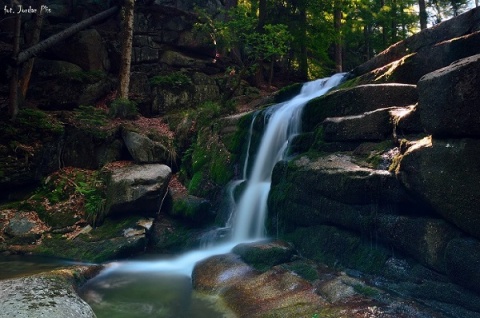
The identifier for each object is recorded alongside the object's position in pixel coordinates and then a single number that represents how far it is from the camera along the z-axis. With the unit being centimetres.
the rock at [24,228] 938
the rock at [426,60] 757
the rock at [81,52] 1614
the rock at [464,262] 445
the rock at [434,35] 903
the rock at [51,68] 1534
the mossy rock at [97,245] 875
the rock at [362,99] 768
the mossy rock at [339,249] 572
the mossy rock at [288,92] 1382
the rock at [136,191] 999
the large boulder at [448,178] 458
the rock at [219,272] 641
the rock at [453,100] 460
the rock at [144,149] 1173
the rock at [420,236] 488
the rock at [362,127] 681
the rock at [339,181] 575
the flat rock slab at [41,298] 451
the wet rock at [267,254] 656
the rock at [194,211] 1012
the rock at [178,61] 1811
